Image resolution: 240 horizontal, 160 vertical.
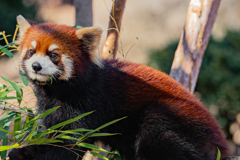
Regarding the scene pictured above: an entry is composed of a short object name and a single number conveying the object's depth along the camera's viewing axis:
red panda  5.77
